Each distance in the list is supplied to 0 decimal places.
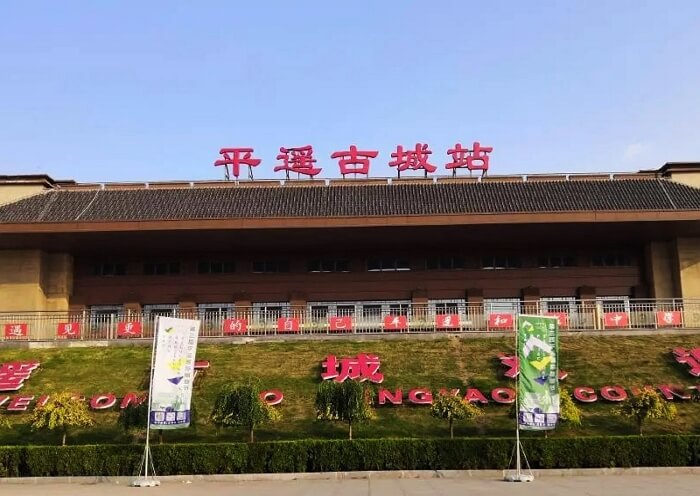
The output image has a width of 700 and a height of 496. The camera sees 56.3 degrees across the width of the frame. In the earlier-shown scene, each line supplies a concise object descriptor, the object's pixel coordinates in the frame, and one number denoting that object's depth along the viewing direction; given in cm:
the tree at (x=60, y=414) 1406
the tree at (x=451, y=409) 1426
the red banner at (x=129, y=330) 2130
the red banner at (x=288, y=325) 2142
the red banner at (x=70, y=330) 2138
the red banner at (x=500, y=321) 2108
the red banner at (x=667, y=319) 2111
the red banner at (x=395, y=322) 2116
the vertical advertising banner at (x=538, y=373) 1266
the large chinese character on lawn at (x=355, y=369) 1756
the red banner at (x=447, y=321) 2128
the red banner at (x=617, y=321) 2097
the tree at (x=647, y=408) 1412
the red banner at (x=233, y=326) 2148
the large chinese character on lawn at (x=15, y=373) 1766
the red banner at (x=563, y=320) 2106
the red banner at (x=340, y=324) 2122
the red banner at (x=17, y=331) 2178
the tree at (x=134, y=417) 1377
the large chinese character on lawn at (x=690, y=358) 1757
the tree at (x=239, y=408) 1385
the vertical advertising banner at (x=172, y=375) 1254
